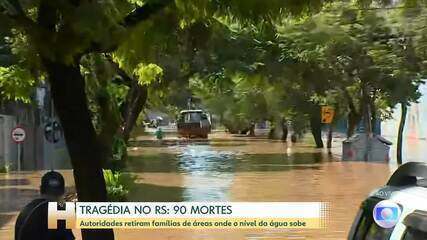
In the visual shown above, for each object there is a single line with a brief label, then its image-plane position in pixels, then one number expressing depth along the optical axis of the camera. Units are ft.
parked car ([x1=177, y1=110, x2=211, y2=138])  216.74
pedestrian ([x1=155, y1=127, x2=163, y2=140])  205.46
